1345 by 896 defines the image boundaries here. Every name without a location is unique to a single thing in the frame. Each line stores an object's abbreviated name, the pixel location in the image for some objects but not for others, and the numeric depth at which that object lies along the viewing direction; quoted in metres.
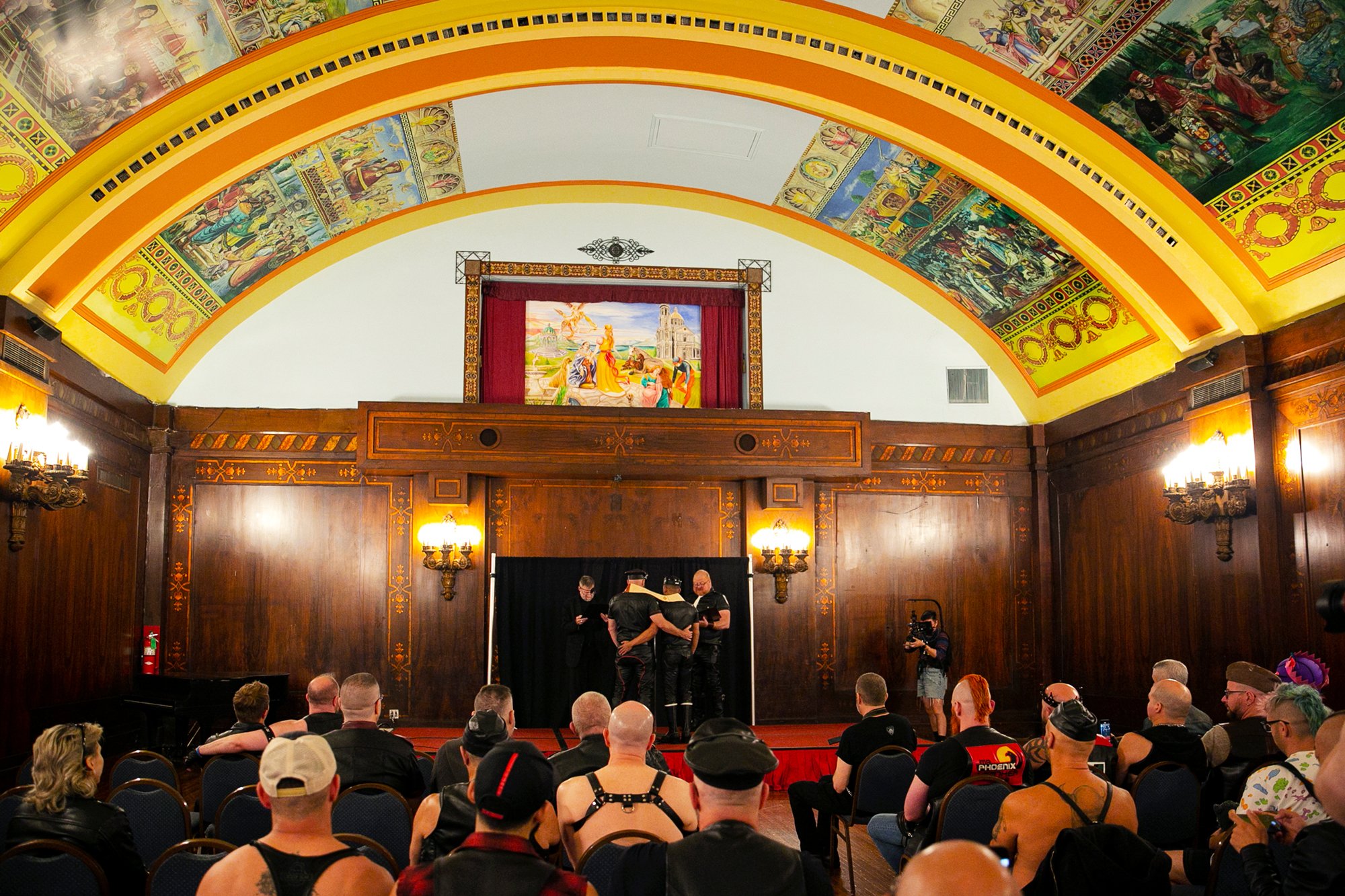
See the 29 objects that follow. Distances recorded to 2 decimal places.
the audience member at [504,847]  2.41
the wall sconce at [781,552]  11.37
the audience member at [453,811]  3.37
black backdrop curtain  11.11
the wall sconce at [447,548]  11.02
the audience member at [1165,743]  5.06
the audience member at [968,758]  4.63
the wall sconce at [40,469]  7.63
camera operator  10.77
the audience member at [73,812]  3.48
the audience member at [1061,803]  3.69
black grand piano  9.17
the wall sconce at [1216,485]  8.46
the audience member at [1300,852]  2.45
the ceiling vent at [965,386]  12.43
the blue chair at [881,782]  5.57
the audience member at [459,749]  4.56
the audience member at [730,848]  2.50
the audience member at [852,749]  5.63
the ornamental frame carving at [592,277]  11.71
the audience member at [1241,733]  5.02
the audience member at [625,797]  3.52
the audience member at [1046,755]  5.37
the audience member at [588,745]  4.35
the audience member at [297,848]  2.65
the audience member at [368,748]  4.47
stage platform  9.23
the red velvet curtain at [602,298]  11.78
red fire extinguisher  10.71
